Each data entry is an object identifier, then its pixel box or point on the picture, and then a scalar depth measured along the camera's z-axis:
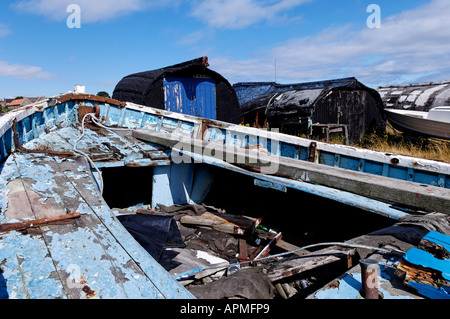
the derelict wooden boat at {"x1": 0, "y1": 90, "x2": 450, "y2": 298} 1.78
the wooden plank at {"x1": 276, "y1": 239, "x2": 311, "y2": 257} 4.15
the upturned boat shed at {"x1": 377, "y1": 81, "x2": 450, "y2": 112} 11.97
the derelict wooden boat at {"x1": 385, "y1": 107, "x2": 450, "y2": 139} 9.52
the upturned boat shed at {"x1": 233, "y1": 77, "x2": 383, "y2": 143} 10.95
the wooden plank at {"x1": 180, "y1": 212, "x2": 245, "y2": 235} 4.23
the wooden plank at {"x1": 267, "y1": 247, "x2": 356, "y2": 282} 2.19
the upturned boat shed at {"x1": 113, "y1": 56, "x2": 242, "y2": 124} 9.81
